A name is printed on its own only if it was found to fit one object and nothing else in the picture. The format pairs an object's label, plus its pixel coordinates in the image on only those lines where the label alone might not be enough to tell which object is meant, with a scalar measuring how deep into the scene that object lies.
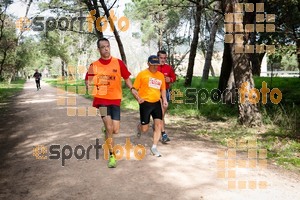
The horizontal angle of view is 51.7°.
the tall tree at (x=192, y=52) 19.52
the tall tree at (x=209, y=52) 22.72
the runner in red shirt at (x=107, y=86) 5.56
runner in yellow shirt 6.31
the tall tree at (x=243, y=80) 9.71
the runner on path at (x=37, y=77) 29.20
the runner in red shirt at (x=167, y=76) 7.70
